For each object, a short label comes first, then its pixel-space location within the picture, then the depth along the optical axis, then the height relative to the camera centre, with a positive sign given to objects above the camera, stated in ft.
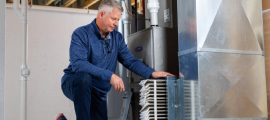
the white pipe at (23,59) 9.27 +0.34
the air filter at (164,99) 5.69 -0.62
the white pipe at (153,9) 7.04 +1.47
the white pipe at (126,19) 8.81 +1.54
